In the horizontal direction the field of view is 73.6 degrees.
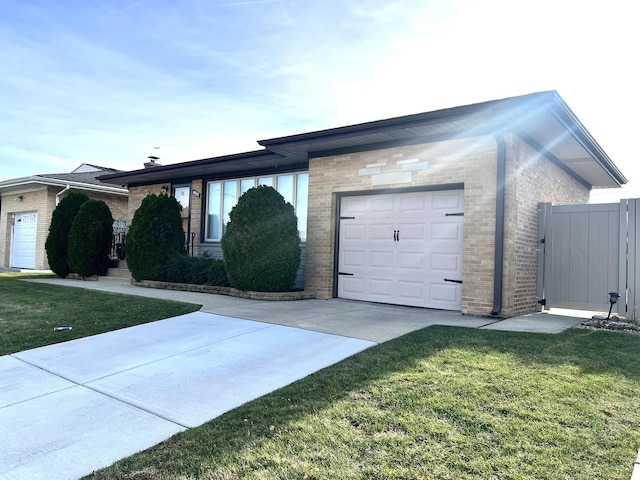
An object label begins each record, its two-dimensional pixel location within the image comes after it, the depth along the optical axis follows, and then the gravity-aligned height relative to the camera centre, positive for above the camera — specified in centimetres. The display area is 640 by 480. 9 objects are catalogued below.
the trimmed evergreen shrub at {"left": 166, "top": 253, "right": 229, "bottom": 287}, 1026 -71
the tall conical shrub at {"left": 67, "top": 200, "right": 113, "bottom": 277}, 1344 -2
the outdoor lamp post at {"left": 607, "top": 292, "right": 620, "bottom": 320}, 701 -67
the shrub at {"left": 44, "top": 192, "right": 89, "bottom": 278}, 1413 +18
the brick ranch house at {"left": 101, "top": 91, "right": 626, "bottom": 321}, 740 +111
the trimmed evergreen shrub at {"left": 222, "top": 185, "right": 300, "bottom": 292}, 919 +2
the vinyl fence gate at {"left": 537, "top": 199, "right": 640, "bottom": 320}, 755 +1
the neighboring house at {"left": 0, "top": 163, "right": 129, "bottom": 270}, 1756 +135
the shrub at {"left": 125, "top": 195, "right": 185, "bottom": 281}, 1133 +5
